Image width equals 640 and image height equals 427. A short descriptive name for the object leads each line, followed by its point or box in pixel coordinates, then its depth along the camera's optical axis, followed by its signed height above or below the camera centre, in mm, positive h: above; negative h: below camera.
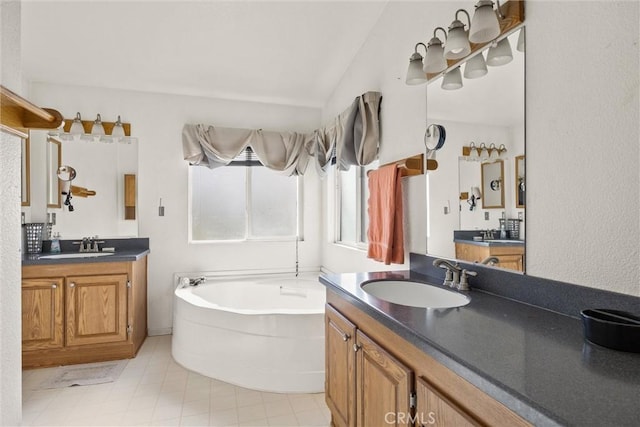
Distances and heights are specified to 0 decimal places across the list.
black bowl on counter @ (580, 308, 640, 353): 834 -299
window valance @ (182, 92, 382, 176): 2717 +681
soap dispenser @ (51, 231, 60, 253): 3098 -304
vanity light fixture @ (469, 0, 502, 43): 1283 +739
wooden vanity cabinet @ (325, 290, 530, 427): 853 -572
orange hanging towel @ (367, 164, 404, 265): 2098 -33
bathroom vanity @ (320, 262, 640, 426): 675 -365
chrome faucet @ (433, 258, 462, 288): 1591 -284
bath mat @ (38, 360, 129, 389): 2451 -1251
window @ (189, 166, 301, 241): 3688 +96
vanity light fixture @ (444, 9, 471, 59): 1417 +737
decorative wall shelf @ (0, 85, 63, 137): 874 +285
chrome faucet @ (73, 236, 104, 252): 3191 -306
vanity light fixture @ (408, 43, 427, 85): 1755 +738
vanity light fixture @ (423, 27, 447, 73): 1573 +740
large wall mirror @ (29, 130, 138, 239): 3131 +268
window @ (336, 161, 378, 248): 3082 +69
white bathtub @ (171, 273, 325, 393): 2359 -985
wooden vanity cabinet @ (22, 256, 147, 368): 2650 -824
